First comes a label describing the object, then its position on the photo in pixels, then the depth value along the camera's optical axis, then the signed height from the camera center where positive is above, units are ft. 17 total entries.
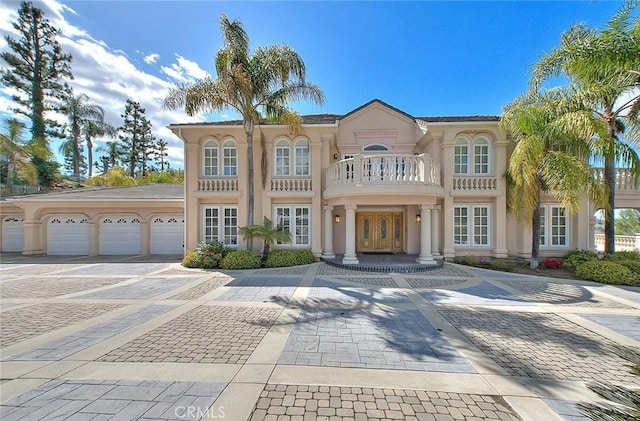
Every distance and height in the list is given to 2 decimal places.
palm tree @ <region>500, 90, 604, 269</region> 28.86 +7.31
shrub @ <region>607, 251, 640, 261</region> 31.91 -5.92
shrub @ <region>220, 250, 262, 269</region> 34.78 -6.93
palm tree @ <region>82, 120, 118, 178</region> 91.61 +33.96
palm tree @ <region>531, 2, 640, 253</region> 21.76 +14.39
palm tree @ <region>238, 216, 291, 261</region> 35.47 -2.95
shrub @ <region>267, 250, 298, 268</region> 35.61 -6.86
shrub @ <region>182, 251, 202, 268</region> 35.94 -7.09
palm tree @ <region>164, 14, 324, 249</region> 32.60 +18.53
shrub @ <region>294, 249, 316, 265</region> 37.09 -6.86
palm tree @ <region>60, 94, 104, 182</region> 85.35 +37.22
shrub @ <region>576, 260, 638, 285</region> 27.89 -7.33
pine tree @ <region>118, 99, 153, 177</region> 114.32 +38.83
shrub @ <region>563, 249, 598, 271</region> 33.22 -6.41
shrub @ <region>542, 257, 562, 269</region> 34.86 -7.50
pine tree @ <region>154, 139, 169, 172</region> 131.10 +35.07
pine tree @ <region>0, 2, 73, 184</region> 74.54 +47.95
